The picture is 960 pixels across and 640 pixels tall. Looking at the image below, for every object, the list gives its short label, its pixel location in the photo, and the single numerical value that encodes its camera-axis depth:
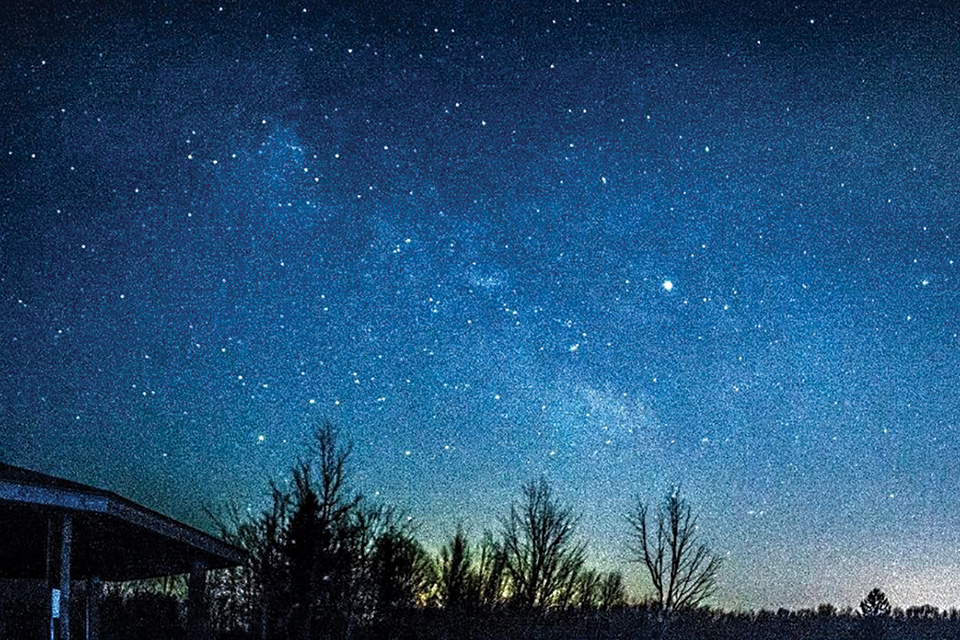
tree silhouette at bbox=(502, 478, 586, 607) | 37.62
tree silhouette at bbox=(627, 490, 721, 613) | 30.78
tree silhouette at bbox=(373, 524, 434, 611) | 31.38
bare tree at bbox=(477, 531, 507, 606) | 45.31
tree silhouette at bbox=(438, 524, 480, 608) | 44.84
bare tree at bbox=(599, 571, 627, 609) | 63.92
